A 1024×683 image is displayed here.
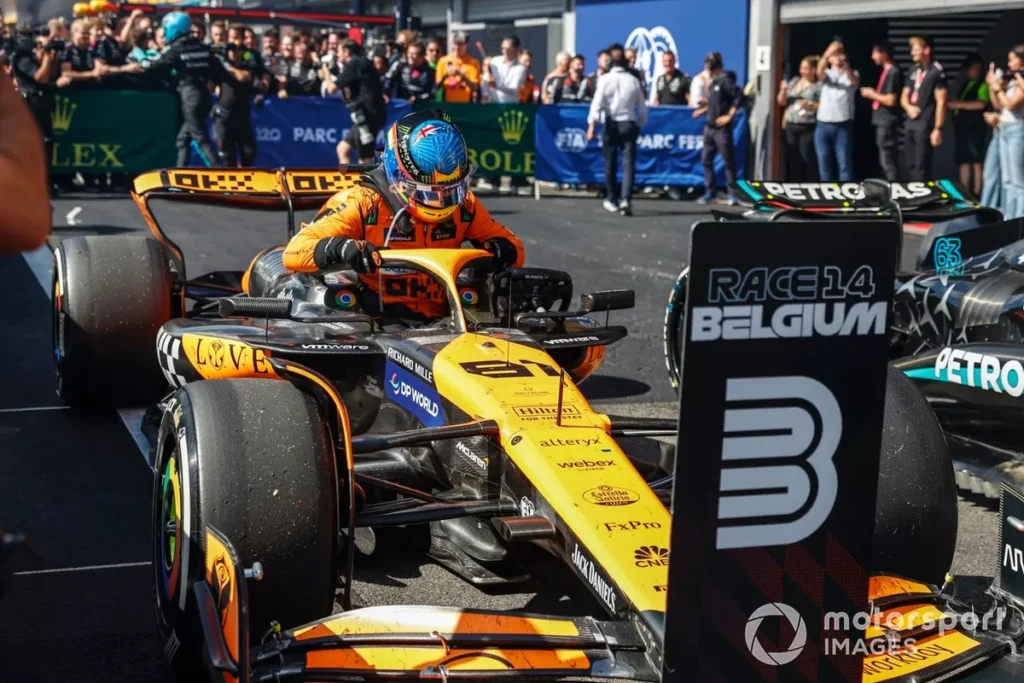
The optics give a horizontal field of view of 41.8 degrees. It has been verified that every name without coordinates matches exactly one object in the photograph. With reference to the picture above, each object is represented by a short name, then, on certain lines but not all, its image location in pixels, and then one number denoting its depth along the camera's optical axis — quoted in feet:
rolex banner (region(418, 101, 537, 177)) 58.49
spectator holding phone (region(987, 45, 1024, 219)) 40.78
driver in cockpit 18.31
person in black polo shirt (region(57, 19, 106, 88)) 53.47
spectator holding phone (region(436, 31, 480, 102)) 60.64
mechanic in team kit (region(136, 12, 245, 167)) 50.08
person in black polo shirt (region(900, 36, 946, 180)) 47.52
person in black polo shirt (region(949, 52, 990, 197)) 48.44
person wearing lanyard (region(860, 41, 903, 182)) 49.55
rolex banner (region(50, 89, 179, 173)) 52.44
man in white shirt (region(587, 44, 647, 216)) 51.21
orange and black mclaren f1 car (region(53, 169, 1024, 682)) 9.86
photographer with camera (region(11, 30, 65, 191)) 49.93
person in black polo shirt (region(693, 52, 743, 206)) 54.80
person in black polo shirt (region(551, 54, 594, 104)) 61.21
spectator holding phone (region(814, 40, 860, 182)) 50.34
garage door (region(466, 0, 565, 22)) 84.38
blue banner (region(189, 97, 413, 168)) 57.06
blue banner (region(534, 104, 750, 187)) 58.54
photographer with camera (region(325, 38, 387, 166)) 53.72
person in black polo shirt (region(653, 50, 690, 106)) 59.82
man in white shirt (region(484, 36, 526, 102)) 61.00
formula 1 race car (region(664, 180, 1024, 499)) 17.61
